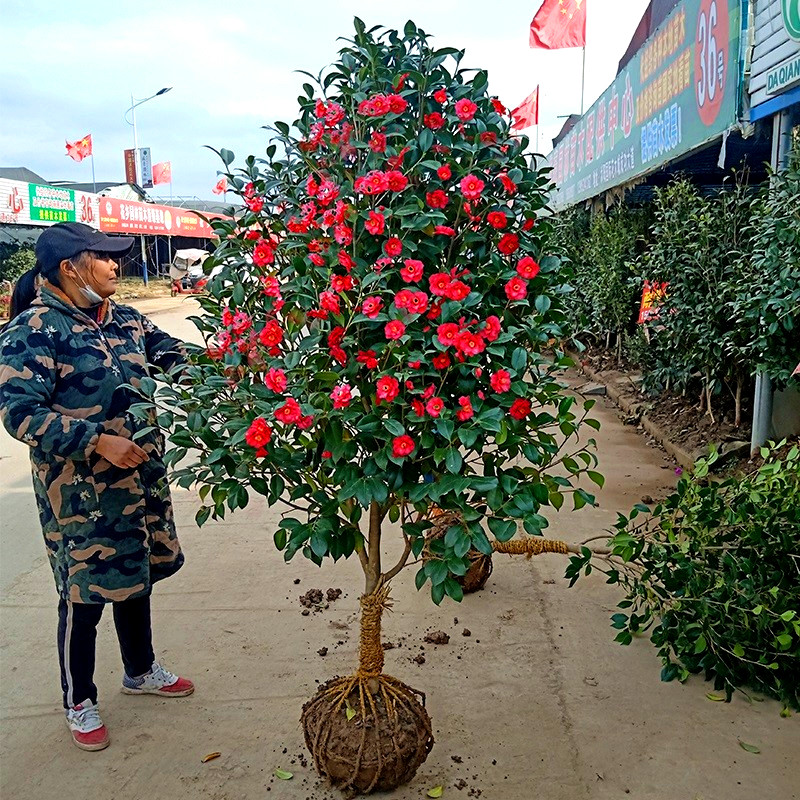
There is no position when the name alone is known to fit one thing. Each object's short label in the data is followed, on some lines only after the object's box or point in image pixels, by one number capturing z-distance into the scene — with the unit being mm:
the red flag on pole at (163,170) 46469
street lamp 37656
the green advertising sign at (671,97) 5355
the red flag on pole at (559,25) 16562
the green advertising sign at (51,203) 20109
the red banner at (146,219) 24094
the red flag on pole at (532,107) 20250
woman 2523
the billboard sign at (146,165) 37812
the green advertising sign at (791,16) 4312
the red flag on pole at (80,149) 35375
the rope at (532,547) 3342
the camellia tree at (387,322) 2014
